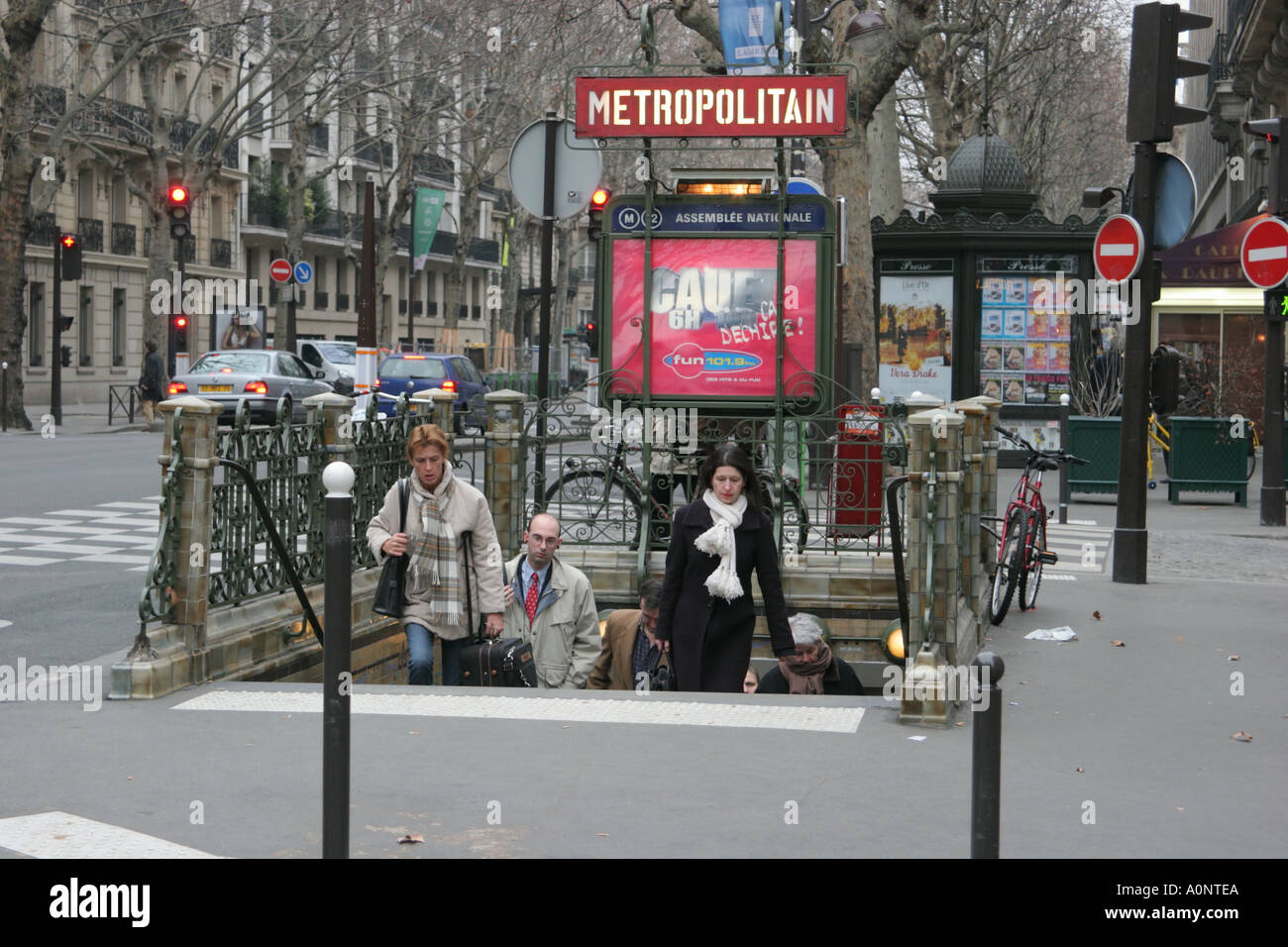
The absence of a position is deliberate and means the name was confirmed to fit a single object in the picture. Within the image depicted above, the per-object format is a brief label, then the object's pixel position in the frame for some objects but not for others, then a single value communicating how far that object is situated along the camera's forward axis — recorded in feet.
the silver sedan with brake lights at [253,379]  93.45
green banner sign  147.13
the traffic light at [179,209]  102.99
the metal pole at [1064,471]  59.78
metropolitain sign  34.81
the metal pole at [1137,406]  40.98
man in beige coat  31.04
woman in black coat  26.25
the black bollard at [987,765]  14.76
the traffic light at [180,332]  108.78
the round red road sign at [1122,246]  41.19
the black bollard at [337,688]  15.74
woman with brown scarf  29.73
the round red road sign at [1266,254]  52.70
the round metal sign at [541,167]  39.99
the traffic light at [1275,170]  53.21
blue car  104.94
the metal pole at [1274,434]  55.52
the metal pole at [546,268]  37.88
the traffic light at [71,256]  114.32
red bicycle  36.37
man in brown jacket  29.71
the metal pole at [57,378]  114.52
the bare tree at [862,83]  65.41
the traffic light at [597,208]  49.54
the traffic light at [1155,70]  40.22
